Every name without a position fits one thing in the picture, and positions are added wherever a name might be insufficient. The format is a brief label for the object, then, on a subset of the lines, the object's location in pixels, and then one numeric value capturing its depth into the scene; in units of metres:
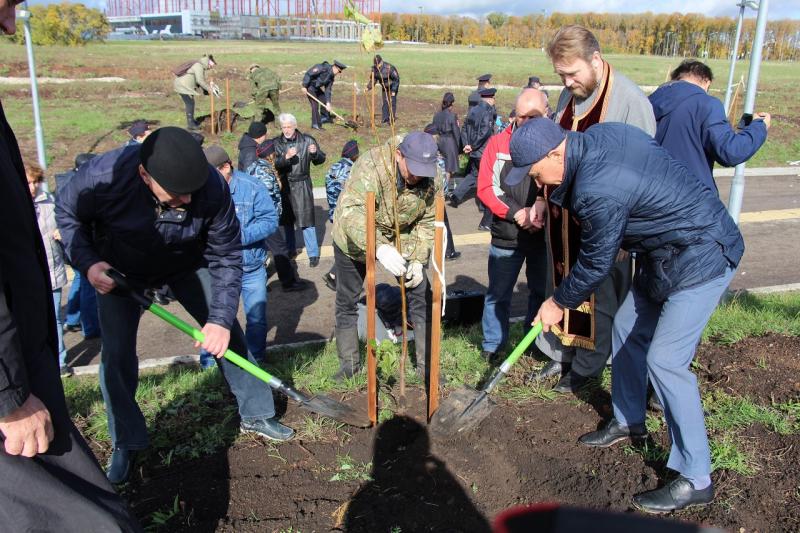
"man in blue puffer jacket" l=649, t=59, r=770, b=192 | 4.07
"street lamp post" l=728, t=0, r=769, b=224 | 5.53
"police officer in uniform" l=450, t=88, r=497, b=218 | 11.12
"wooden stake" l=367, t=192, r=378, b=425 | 3.56
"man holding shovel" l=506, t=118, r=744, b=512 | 2.98
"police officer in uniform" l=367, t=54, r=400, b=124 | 14.84
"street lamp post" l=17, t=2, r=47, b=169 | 9.54
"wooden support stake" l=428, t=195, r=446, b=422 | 3.71
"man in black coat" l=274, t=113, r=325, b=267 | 7.79
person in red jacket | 4.52
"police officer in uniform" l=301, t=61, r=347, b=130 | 15.88
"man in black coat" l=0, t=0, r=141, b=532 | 1.99
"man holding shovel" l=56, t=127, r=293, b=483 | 3.04
